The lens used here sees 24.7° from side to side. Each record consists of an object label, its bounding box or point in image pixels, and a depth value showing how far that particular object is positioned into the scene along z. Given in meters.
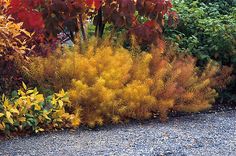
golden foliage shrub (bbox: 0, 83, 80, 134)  5.11
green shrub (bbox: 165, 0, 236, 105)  6.86
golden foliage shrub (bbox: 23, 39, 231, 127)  5.57
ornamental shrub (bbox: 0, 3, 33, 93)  5.45
